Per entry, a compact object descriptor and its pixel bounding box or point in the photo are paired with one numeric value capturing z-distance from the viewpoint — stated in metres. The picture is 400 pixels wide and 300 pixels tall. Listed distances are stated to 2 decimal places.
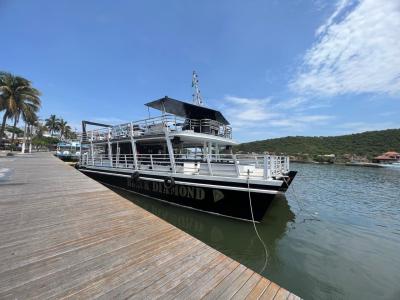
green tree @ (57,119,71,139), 84.75
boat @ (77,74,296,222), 8.48
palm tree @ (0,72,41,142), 31.70
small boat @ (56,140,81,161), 34.50
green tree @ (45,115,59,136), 82.71
